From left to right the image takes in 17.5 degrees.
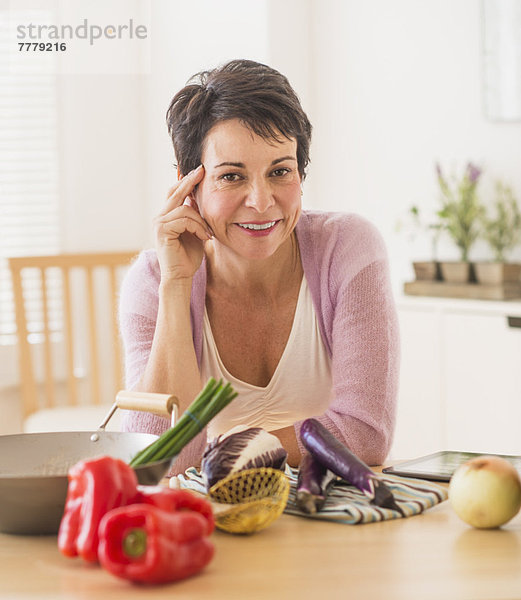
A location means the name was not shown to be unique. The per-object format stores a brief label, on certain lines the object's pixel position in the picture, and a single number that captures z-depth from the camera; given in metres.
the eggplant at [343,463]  1.54
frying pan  1.49
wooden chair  3.14
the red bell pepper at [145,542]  1.35
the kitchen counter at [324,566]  1.36
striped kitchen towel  1.52
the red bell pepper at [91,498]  1.39
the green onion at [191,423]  1.48
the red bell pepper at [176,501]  1.39
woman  1.89
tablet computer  1.64
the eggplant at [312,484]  1.54
